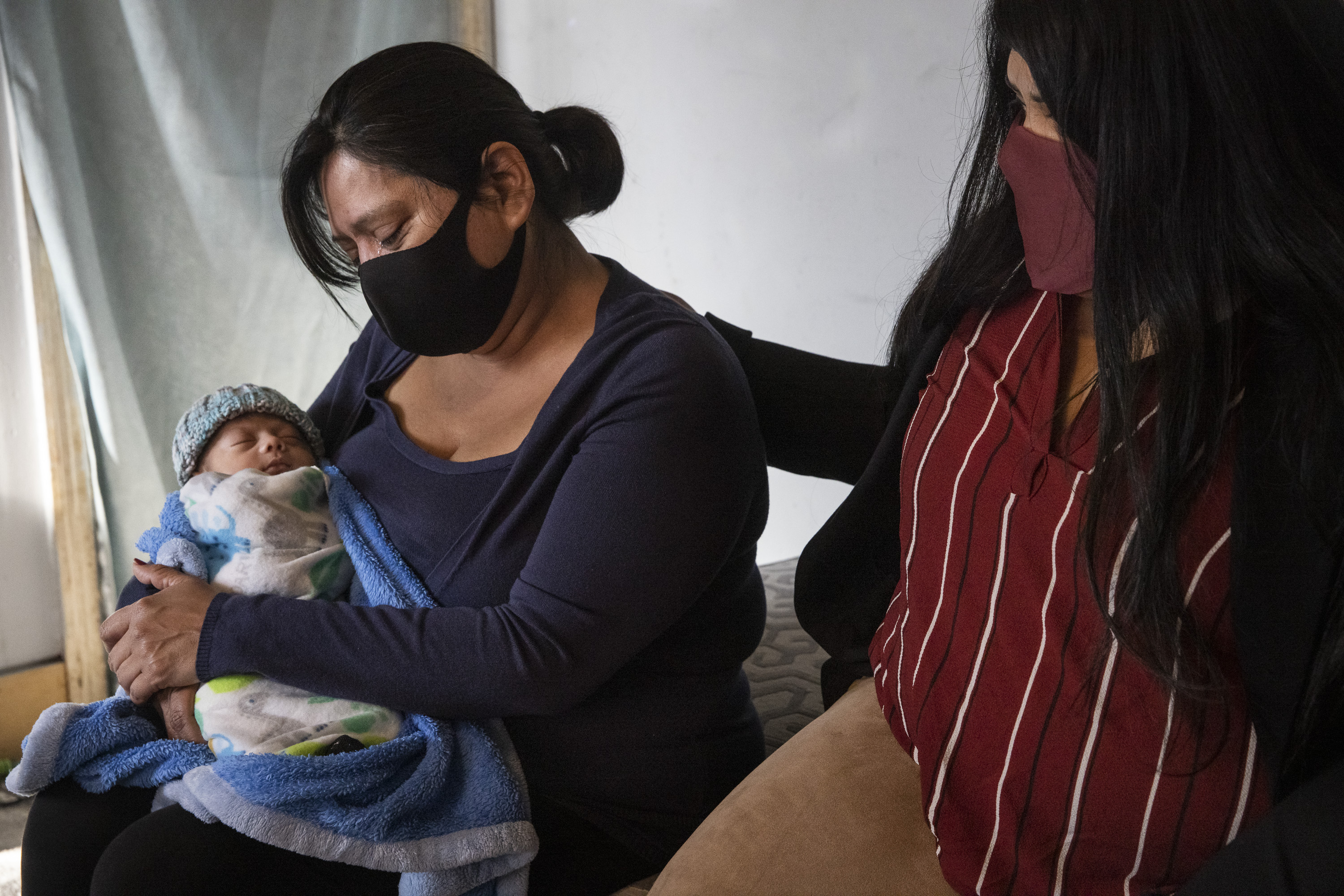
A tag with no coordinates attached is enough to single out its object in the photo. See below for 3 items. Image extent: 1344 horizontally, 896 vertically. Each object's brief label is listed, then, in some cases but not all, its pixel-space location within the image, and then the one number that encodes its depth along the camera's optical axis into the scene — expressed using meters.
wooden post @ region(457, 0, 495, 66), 2.96
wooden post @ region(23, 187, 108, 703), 2.31
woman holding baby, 1.05
